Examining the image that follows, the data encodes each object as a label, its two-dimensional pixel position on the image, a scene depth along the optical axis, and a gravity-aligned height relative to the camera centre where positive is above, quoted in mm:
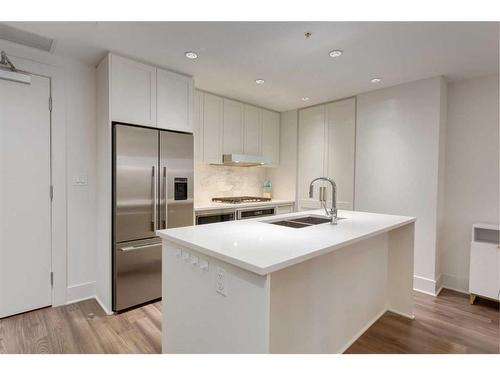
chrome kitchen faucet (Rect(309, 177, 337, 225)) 2219 -217
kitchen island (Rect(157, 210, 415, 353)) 1296 -600
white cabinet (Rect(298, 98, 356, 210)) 3840 +519
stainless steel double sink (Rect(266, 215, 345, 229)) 2287 -335
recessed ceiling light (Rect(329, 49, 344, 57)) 2447 +1169
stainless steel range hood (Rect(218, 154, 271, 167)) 3781 +318
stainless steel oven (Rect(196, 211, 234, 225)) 3302 -436
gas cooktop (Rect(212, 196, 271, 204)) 3918 -256
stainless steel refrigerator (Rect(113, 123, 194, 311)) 2588 -196
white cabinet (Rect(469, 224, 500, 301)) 2742 -828
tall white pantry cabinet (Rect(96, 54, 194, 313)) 2551 +723
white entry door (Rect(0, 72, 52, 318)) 2414 -157
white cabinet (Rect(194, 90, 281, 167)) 3633 +777
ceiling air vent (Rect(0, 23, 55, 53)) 2170 +1174
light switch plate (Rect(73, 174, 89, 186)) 2771 +1
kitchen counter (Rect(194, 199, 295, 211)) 3311 -304
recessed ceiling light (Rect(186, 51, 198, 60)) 2516 +1164
